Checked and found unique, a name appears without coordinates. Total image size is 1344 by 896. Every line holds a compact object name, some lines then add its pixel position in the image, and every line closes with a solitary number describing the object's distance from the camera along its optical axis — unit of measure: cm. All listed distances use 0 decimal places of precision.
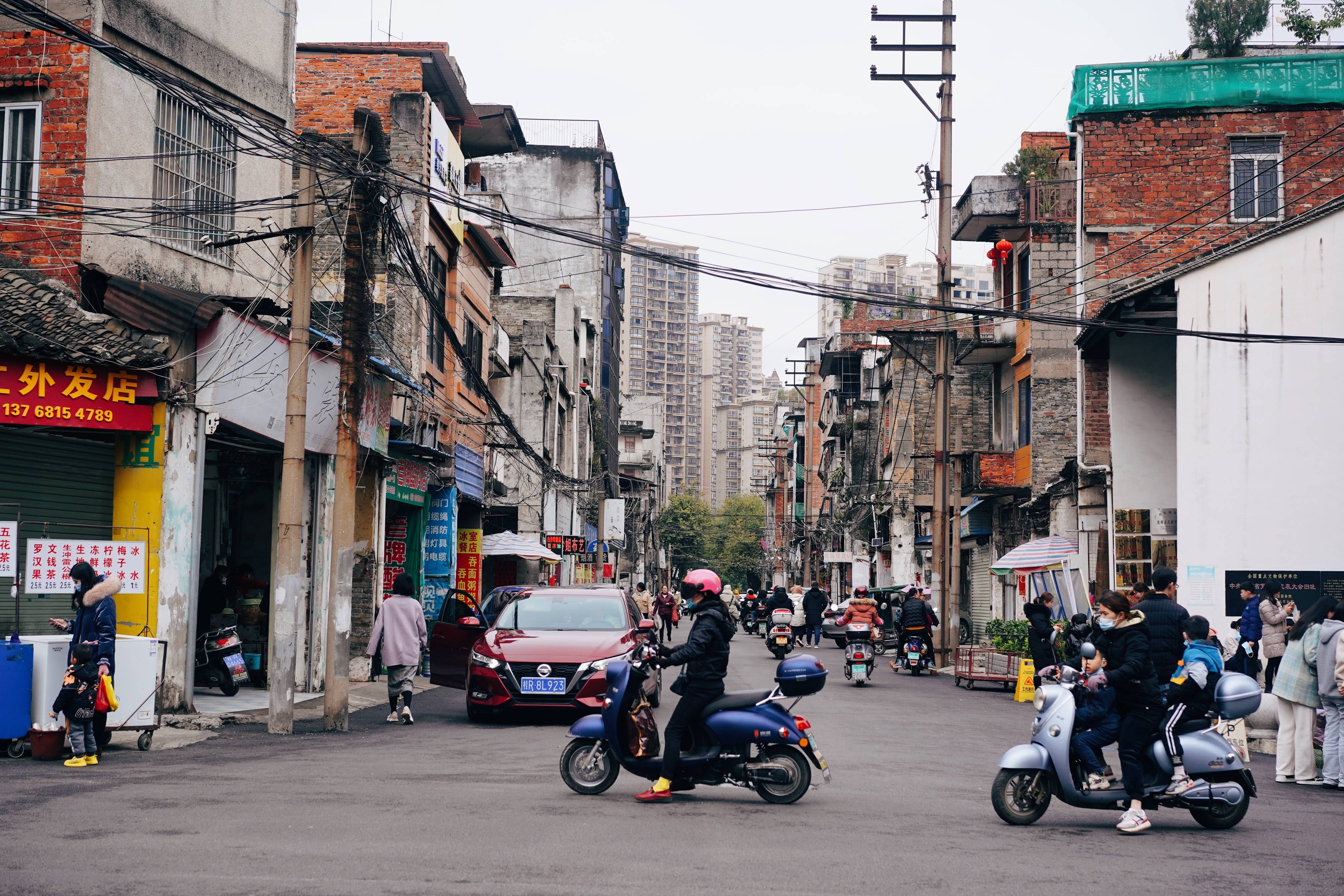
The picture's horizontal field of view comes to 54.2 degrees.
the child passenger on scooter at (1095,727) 913
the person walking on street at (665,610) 3900
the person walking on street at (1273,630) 1584
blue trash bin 1156
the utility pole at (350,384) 1477
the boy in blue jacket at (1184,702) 920
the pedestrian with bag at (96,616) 1155
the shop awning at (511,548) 3297
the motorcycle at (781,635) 3066
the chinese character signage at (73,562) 1294
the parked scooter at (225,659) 1781
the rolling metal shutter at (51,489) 1482
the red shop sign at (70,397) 1391
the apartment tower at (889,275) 12900
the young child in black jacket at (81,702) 1120
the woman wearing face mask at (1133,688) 900
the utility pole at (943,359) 2781
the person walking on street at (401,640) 1591
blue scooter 970
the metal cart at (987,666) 2300
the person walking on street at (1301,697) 1221
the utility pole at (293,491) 1431
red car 1509
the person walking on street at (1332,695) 1175
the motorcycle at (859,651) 2300
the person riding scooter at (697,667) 965
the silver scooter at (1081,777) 904
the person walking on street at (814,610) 3656
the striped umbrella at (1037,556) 2453
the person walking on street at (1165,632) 961
